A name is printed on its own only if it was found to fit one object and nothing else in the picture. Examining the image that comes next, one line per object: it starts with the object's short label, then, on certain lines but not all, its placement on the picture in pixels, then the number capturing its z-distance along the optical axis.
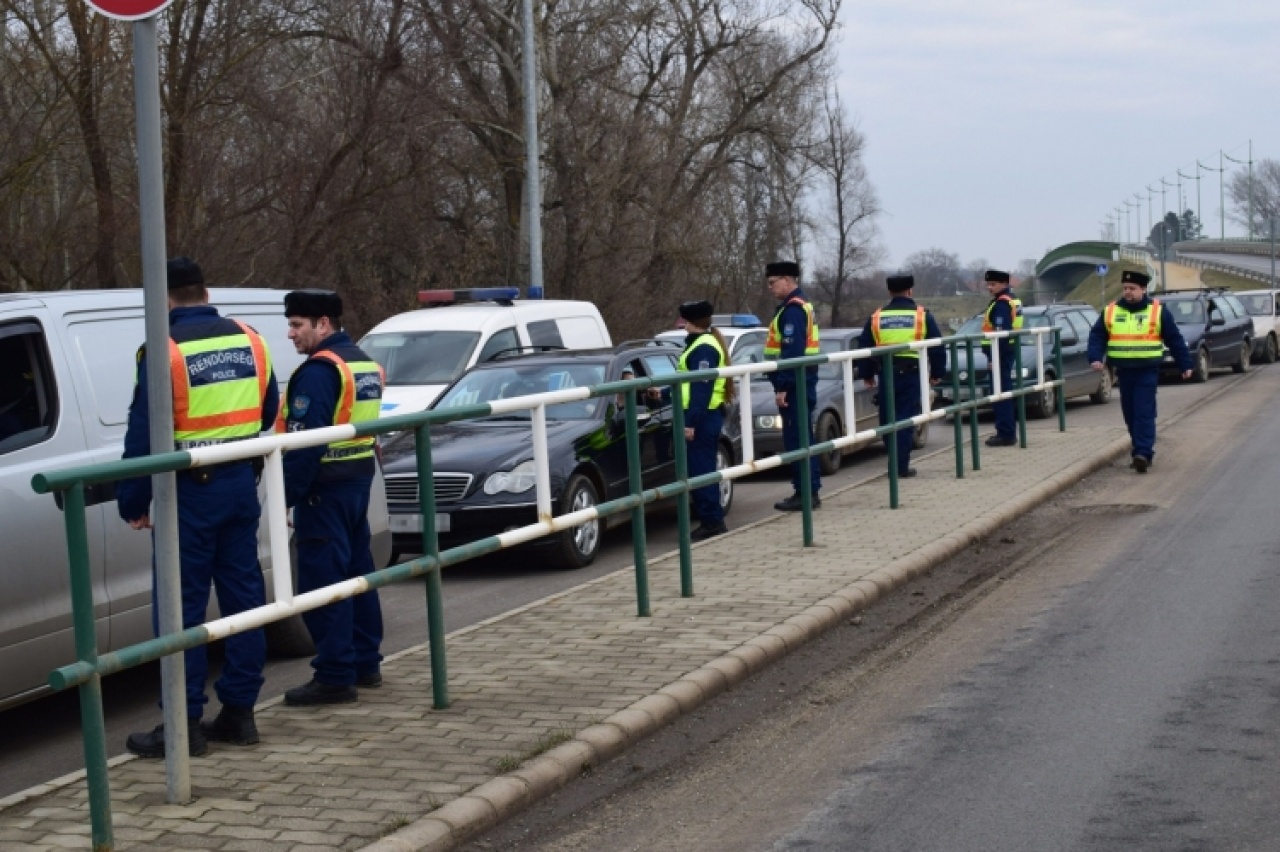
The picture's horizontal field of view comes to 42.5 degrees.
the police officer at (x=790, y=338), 12.82
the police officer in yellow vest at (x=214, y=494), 6.04
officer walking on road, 15.55
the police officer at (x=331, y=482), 6.75
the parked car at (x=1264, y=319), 36.97
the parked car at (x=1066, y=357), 22.89
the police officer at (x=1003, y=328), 16.78
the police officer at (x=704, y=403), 11.95
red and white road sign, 5.02
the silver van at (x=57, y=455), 6.68
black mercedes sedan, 11.39
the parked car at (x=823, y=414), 17.28
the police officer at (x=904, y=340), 14.82
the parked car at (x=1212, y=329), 30.72
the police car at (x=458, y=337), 16.62
